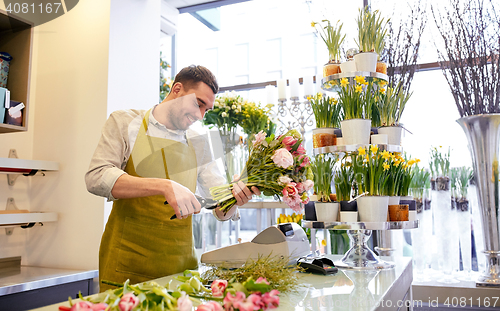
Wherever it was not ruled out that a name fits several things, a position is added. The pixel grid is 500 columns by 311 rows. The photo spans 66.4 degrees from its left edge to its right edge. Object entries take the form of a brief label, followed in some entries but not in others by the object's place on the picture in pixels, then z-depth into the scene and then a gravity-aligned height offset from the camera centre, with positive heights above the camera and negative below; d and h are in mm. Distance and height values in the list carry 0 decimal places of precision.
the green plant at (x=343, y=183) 1436 +16
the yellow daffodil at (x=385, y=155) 1364 +114
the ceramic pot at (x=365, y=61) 1575 +522
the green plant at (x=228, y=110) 2705 +555
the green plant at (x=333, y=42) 1681 +646
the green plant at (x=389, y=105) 1555 +333
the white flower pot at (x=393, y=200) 1439 -49
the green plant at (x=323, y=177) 1436 +39
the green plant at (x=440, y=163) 2229 +137
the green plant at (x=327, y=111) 1569 +313
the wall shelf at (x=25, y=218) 1968 -157
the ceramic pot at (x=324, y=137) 1526 +202
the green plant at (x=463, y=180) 2135 +37
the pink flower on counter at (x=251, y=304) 562 -172
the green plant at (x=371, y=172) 1374 +57
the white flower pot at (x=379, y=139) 1478 +186
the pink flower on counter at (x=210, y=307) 549 -173
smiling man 1232 +48
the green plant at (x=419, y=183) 2297 +23
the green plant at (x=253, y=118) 2742 +502
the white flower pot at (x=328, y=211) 1426 -88
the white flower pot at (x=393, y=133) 1543 +217
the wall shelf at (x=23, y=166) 1979 +131
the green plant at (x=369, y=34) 1615 +648
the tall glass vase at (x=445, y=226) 2170 -223
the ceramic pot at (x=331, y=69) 1652 +511
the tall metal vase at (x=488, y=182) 1979 +23
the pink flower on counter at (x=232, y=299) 579 -169
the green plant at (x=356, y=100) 1474 +339
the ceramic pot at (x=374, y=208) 1367 -75
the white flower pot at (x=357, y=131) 1454 +216
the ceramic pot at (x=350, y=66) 1588 +504
